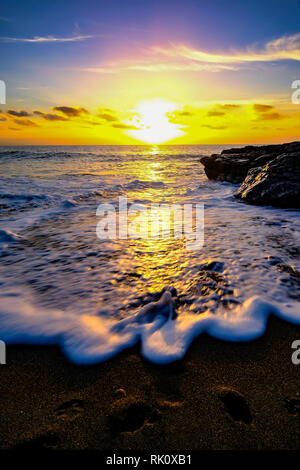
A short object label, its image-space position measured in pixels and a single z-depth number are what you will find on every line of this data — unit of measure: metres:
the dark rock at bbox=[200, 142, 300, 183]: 11.04
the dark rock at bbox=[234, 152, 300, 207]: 6.25
